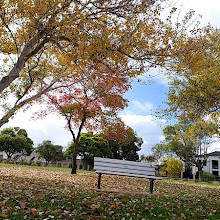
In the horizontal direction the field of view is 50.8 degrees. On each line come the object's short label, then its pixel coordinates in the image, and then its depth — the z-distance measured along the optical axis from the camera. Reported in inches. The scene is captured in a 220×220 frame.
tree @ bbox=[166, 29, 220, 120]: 314.5
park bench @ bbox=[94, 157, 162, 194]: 319.3
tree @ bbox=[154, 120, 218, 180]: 1191.3
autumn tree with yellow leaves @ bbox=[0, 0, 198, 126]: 260.1
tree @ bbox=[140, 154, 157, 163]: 1467.8
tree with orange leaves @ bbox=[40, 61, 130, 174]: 585.0
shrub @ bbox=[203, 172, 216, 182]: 1339.8
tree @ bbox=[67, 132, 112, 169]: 1139.3
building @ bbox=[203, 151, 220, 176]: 1951.3
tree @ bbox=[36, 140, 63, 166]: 1376.7
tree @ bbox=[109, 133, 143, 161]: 1384.6
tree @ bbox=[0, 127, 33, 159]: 1365.7
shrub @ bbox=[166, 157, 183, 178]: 1075.9
